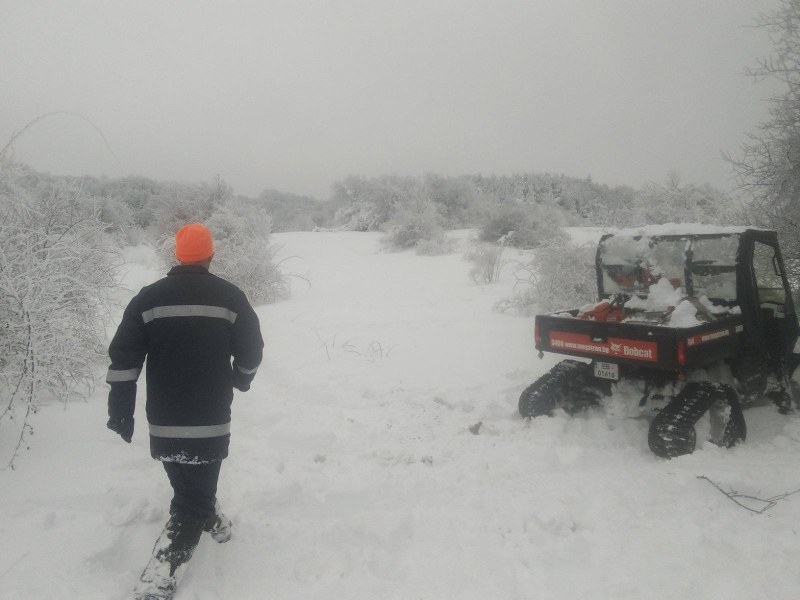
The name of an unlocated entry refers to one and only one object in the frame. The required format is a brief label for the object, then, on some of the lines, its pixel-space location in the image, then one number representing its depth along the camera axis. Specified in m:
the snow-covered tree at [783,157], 6.66
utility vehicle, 4.25
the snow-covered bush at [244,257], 13.02
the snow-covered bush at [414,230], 23.06
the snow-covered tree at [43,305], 3.88
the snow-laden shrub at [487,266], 14.71
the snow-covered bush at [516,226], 21.72
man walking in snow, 2.67
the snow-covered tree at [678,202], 23.00
